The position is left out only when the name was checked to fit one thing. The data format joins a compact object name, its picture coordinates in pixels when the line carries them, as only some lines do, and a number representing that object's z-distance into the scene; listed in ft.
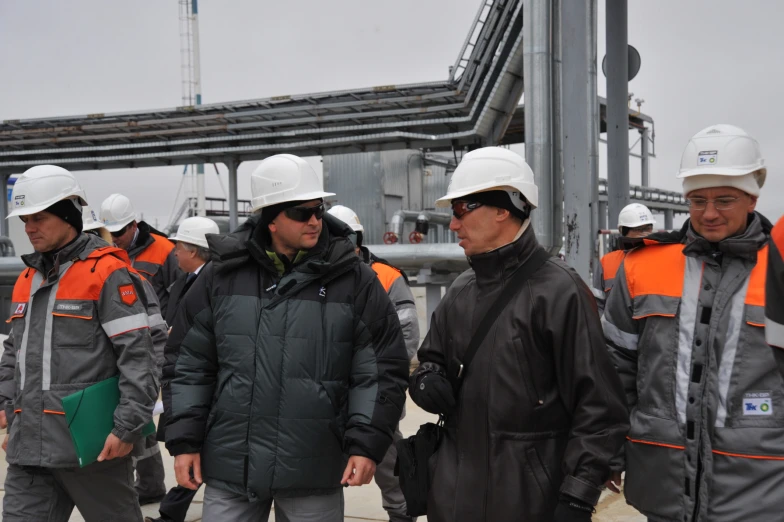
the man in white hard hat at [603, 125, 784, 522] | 7.09
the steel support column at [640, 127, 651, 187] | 72.84
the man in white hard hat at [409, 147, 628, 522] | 7.07
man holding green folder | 10.05
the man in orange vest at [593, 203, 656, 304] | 21.31
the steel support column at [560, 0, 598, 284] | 23.71
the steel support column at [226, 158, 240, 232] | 68.23
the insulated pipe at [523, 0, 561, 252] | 29.30
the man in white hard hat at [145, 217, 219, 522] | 14.35
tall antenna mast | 98.29
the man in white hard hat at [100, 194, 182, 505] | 18.17
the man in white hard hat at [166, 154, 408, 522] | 8.57
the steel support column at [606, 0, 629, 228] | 24.75
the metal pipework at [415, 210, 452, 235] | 62.64
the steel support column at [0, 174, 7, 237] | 72.08
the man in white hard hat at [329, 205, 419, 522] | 13.79
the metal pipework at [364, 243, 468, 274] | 36.86
